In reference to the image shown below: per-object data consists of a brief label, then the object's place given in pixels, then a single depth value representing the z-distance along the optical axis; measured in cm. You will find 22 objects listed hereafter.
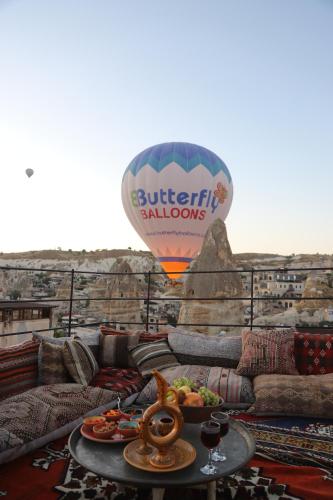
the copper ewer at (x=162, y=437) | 142
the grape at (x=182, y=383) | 200
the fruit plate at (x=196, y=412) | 180
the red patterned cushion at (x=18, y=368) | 270
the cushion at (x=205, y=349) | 334
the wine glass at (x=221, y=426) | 151
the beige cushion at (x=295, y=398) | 255
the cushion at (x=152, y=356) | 326
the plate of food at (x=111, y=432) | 168
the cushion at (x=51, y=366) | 293
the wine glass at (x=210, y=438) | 141
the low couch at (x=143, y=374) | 226
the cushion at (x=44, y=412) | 198
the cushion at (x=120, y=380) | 289
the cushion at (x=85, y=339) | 321
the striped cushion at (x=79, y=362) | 296
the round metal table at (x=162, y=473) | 137
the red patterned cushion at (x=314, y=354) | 316
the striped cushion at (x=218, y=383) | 280
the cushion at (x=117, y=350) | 347
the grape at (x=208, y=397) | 185
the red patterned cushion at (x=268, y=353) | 309
